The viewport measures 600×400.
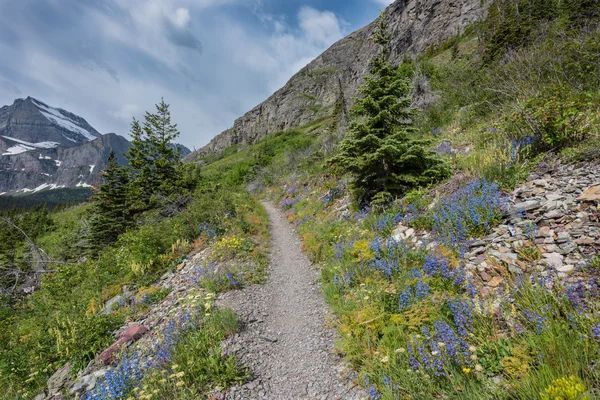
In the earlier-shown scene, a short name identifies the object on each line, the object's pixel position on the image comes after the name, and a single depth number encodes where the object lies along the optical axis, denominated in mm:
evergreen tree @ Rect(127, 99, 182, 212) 17312
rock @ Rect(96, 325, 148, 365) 5249
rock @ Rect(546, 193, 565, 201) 4473
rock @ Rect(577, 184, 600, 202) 4007
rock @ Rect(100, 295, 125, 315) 7386
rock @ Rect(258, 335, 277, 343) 5102
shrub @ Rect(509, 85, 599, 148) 5680
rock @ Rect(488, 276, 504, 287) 3818
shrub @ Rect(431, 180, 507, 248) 5031
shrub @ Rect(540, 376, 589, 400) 1772
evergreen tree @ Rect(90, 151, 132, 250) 16984
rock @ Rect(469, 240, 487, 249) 4645
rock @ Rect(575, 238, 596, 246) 3486
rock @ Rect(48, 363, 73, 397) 4988
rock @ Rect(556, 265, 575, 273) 3357
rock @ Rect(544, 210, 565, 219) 4191
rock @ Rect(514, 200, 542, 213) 4632
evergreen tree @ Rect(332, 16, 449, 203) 7805
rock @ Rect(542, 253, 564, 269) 3538
